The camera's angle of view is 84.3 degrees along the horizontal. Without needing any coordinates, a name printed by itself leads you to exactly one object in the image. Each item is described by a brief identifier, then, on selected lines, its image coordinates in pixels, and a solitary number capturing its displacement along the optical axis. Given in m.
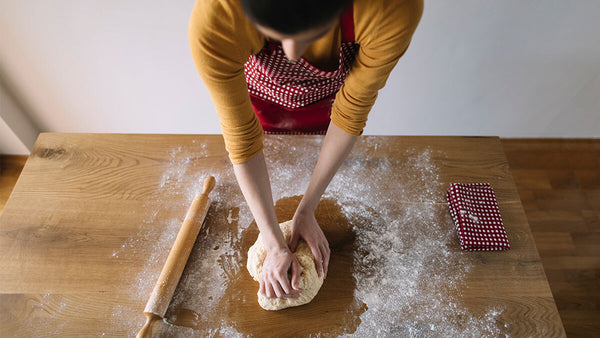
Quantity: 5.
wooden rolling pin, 0.93
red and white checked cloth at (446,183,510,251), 1.06
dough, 0.96
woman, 0.50
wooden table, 0.97
